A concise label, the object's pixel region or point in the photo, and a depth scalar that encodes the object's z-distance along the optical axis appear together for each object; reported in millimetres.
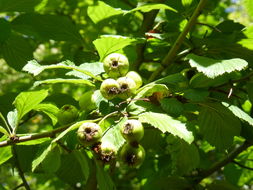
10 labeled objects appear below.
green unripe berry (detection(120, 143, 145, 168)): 369
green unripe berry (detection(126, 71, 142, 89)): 388
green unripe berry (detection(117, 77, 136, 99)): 374
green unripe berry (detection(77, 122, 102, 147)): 353
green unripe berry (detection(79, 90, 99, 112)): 417
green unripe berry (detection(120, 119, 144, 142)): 349
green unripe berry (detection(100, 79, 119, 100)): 371
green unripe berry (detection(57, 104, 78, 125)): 409
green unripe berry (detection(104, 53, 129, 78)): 390
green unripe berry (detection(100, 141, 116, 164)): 359
